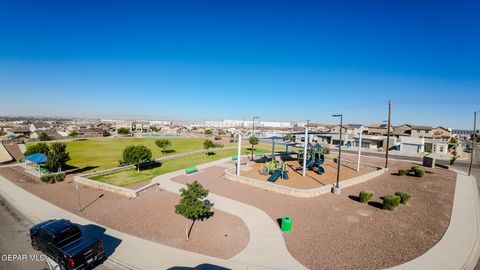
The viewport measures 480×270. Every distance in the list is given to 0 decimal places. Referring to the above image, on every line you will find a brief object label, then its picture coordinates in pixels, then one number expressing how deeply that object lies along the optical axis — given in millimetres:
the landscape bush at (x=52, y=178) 22953
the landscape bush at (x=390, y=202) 16172
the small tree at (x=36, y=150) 27828
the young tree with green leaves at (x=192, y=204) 12070
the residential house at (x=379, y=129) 67612
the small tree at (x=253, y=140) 40281
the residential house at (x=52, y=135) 70175
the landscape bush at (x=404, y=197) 17656
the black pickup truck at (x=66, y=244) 9430
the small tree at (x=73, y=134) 75438
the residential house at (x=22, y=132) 84569
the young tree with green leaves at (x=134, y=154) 26016
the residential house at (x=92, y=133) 82431
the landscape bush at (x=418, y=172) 26672
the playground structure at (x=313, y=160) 27802
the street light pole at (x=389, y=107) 27747
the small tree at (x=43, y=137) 64016
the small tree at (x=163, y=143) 42275
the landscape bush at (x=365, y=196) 17675
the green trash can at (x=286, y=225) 12984
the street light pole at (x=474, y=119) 27227
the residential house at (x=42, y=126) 116700
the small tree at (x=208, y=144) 40281
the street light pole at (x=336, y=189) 19859
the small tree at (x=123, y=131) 94250
